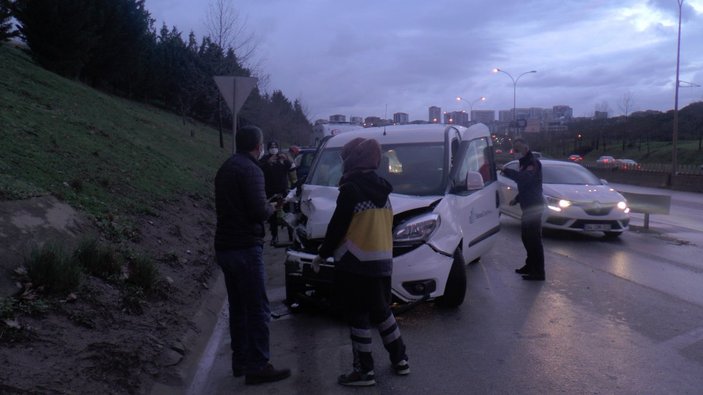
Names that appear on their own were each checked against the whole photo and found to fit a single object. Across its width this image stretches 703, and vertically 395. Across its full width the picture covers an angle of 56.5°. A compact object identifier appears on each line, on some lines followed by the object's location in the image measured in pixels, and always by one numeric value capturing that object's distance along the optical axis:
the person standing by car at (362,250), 5.03
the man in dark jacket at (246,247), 5.06
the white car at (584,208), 12.81
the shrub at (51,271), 5.81
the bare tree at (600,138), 89.12
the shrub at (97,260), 6.73
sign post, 12.59
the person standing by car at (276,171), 11.70
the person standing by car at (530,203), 9.09
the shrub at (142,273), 7.04
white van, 6.65
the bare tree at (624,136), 83.25
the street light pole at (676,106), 32.38
